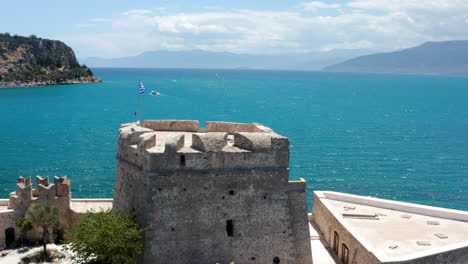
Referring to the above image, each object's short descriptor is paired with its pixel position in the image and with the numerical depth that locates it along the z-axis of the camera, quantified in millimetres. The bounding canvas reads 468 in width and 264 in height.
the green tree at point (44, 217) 26155
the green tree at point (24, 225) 26672
